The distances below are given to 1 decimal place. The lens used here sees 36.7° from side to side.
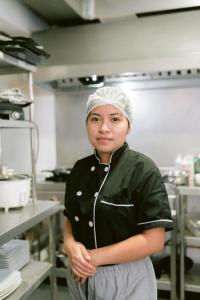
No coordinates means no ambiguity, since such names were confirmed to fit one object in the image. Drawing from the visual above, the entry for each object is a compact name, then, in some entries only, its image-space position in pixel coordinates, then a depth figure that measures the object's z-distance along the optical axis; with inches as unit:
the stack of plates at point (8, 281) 49.6
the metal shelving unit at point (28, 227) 48.5
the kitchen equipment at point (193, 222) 79.0
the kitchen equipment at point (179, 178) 79.5
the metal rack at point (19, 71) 53.0
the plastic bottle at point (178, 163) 84.6
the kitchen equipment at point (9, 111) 54.6
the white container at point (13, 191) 56.0
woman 37.1
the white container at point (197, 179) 77.5
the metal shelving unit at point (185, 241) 75.5
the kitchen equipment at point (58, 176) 91.1
